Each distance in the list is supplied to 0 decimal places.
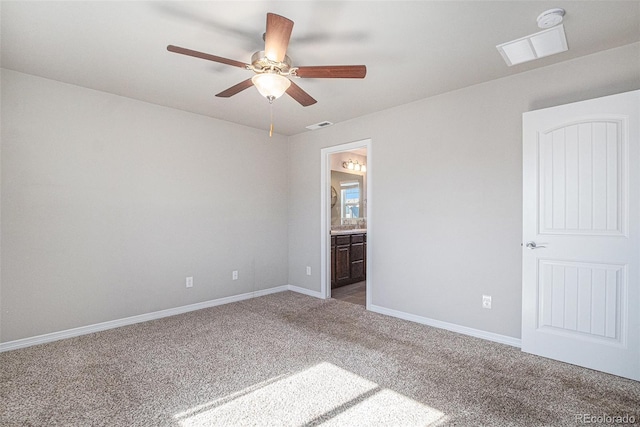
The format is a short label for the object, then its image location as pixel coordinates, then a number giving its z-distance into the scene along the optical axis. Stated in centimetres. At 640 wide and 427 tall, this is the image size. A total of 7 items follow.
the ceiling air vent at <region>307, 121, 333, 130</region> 435
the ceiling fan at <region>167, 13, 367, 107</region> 185
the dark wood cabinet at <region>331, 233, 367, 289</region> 499
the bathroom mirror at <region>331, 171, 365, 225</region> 621
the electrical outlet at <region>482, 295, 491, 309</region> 303
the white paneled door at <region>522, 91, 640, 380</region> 228
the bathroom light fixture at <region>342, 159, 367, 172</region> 622
